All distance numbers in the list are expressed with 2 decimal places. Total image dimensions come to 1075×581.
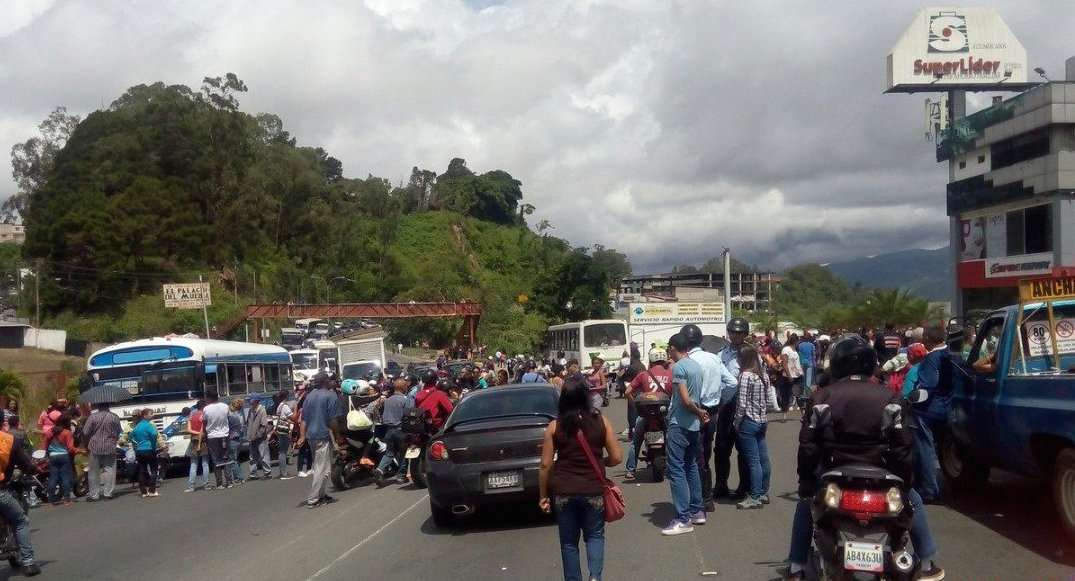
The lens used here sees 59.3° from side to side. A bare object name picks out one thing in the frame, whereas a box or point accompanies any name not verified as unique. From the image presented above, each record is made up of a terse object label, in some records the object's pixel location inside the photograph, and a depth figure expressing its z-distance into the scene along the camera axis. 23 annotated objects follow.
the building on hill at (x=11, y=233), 136.25
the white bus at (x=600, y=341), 39.94
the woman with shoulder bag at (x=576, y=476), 6.21
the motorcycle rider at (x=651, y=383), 11.94
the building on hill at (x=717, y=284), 164.88
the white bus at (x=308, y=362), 40.06
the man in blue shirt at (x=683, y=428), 8.88
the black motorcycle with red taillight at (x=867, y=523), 5.71
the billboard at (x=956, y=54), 52.78
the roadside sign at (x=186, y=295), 46.76
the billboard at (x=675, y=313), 42.97
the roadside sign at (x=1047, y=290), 8.42
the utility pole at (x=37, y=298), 66.38
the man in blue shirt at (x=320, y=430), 13.09
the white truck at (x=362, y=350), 44.22
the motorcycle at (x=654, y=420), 11.82
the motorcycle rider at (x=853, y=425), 5.88
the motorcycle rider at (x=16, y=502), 9.48
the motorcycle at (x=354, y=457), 14.45
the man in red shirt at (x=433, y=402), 14.04
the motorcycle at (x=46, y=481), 16.05
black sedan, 9.91
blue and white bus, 19.81
